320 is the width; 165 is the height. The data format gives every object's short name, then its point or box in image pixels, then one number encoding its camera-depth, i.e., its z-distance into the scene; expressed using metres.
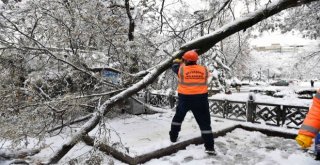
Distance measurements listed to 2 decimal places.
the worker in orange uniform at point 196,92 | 5.90
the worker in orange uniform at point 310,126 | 3.03
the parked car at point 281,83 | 36.45
